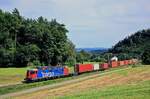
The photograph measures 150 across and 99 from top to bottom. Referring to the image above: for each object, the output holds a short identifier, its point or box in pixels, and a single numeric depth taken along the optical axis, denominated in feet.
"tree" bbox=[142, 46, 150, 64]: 417.04
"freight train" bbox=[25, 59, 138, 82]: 250.57
